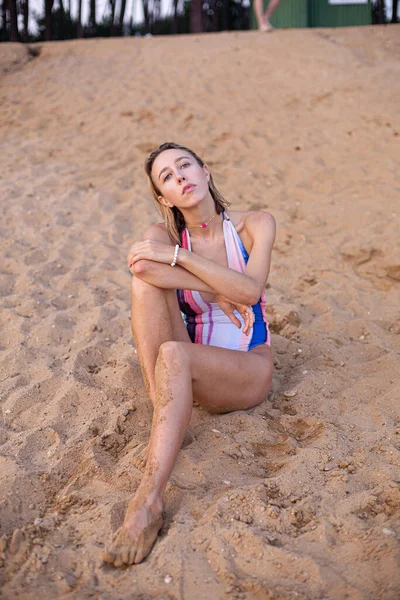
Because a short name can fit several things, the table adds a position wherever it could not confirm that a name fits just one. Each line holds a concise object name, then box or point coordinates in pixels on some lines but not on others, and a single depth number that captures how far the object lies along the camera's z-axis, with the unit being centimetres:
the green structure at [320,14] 1204
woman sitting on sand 219
